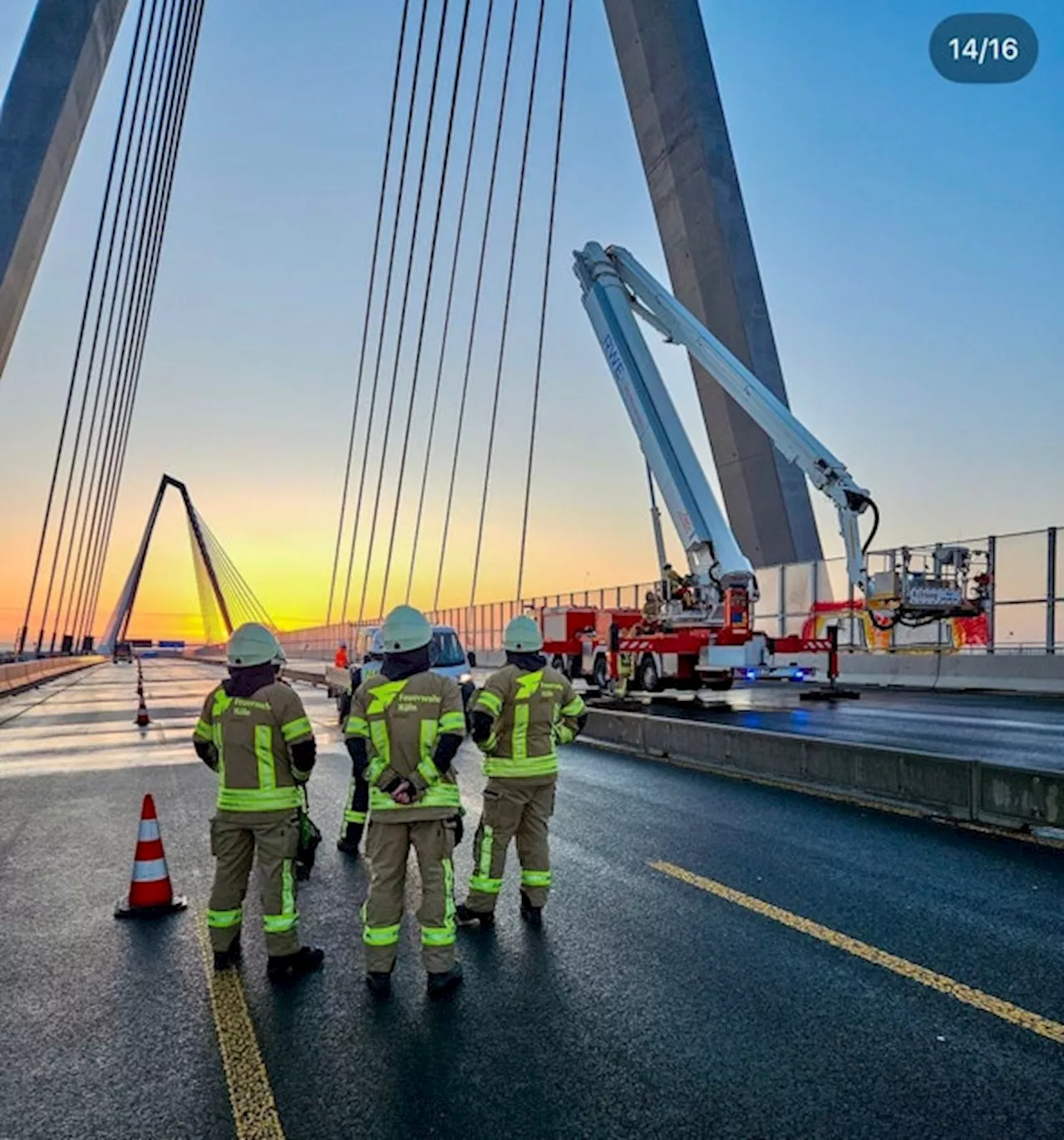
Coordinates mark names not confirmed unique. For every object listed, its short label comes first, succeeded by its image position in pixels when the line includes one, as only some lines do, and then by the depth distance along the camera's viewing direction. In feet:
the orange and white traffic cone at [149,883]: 19.60
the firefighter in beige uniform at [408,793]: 15.34
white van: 51.43
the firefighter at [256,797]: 16.43
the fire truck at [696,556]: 58.29
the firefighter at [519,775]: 18.83
